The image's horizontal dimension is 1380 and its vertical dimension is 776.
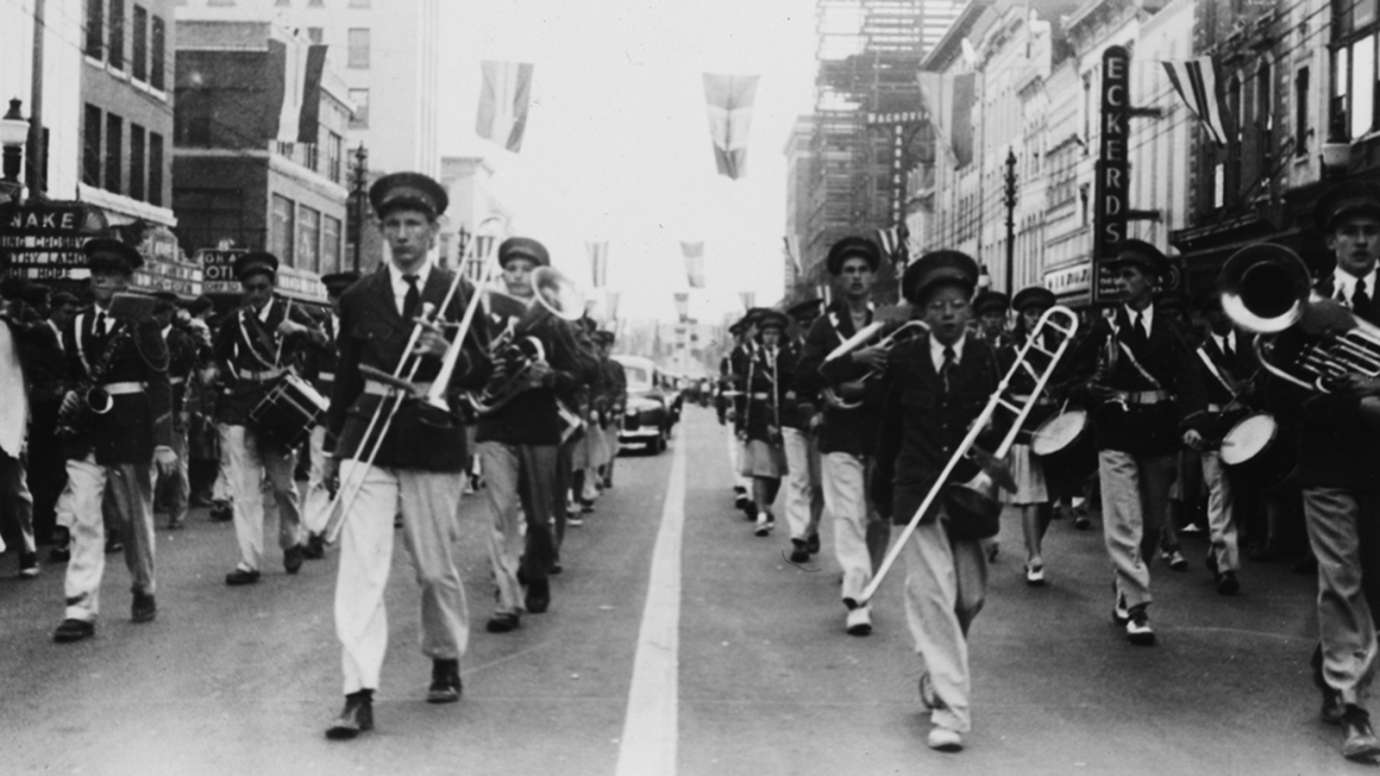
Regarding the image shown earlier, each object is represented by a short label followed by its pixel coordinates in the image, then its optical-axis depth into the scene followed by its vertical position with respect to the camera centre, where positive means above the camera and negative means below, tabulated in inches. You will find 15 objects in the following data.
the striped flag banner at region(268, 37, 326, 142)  968.3 +170.3
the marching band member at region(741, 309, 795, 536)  613.3 -7.5
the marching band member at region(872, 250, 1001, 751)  269.9 -4.6
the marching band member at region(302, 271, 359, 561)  503.2 -12.0
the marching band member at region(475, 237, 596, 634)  380.8 -15.7
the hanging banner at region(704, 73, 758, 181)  906.1 +152.0
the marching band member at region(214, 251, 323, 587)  451.8 -2.2
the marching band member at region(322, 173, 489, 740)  280.8 -6.4
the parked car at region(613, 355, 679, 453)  1214.3 -12.8
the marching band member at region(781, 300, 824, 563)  516.7 -27.7
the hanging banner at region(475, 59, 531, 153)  882.8 +149.9
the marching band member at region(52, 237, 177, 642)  362.9 -8.7
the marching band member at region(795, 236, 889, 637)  398.9 -8.5
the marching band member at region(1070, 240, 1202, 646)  372.8 -2.9
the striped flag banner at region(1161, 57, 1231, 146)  1089.4 +202.8
